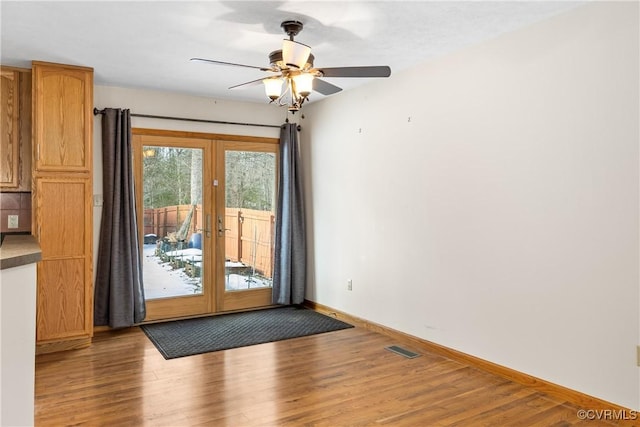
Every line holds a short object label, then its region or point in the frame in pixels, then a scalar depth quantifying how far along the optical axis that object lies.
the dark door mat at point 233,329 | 4.40
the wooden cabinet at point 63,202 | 4.18
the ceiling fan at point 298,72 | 2.87
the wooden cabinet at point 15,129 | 4.26
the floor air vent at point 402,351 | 4.13
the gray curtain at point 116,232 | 4.84
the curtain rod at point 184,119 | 4.89
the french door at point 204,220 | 5.30
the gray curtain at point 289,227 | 5.87
